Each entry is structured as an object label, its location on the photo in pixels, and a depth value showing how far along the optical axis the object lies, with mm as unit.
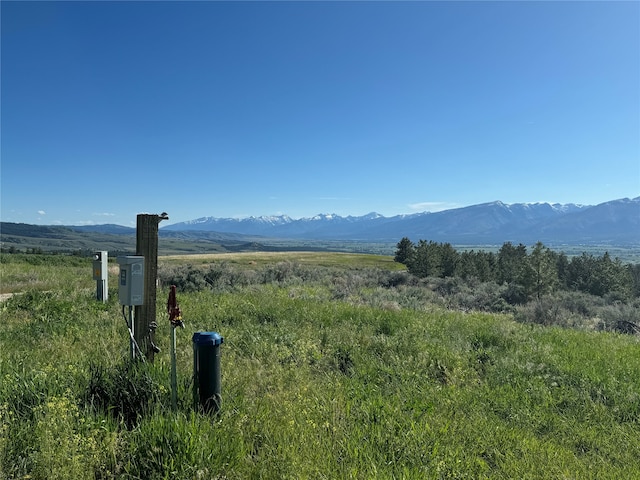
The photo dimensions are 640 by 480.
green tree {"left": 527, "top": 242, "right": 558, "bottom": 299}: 20750
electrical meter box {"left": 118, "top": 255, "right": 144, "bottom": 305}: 3988
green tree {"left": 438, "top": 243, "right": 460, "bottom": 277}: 35375
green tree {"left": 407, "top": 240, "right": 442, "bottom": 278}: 34125
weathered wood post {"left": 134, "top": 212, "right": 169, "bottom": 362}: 4242
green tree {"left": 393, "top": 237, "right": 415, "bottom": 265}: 51344
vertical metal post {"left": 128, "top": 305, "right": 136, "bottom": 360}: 4027
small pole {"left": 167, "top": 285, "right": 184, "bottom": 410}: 3537
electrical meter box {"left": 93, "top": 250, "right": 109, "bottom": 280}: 10781
